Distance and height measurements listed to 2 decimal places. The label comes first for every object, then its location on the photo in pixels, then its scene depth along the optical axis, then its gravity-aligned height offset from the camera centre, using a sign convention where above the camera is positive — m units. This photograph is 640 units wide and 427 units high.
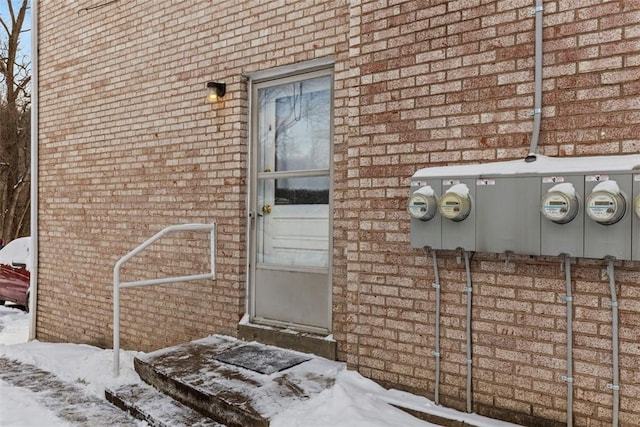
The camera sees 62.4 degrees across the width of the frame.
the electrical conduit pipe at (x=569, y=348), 2.50 -0.66
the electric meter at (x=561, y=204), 2.35 +0.02
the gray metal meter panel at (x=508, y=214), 2.53 -0.03
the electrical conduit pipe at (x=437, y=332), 2.92 -0.69
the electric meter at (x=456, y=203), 2.70 +0.02
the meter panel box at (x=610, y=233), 2.27 -0.10
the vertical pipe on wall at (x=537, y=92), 2.61 +0.58
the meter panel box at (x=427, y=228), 2.83 -0.11
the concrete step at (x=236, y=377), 2.98 -1.10
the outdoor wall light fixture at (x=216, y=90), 4.47 +0.98
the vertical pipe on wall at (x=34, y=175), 6.44 +0.35
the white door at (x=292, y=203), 4.09 +0.03
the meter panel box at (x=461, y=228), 2.72 -0.11
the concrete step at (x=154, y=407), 3.10 -1.27
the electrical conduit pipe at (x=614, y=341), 2.38 -0.60
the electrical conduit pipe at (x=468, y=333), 2.81 -0.67
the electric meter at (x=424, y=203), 2.81 +0.02
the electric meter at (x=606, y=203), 2.24 +0.03
